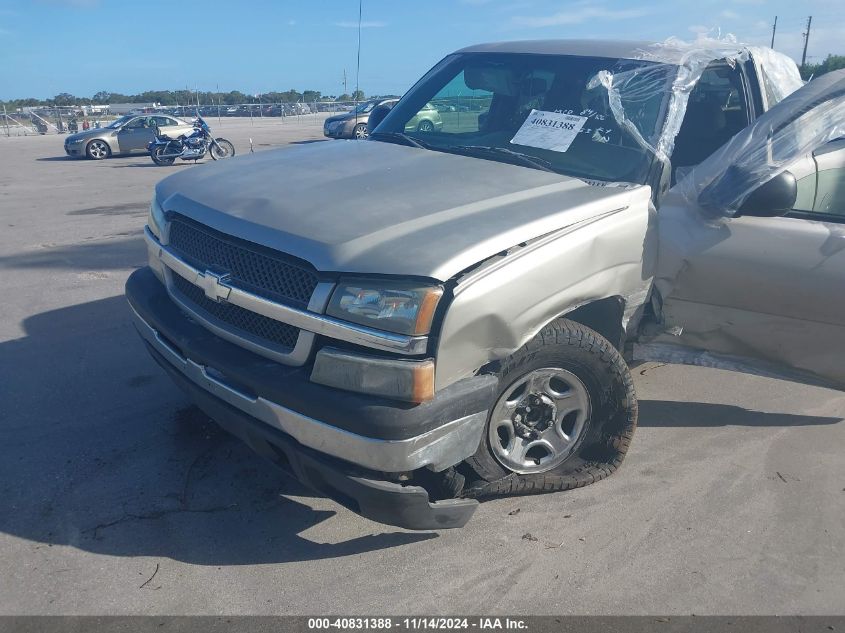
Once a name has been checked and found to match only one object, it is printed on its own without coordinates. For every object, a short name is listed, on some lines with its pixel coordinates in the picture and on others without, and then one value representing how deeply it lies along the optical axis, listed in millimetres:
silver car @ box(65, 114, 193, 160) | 21902
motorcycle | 19625
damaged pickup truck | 2592
